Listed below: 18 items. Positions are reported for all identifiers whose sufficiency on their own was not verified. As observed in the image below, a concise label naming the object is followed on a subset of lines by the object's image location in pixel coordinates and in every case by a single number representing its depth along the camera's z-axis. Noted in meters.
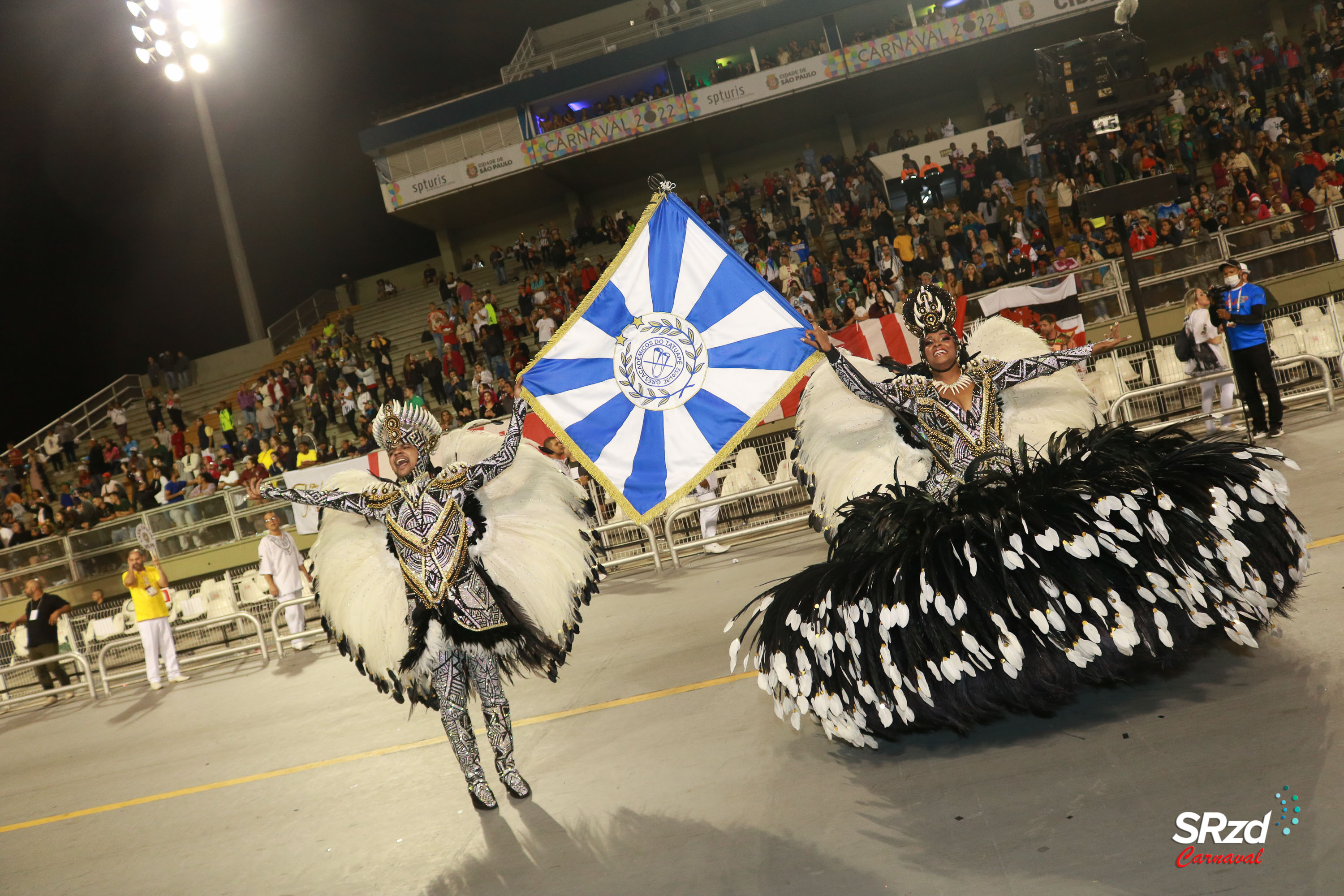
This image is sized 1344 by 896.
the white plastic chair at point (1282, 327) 10.47
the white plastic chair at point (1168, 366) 11.04
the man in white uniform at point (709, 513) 10.16
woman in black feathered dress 3.29
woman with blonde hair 9.70
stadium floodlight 23.66
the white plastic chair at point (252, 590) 12.71
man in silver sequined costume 4.31
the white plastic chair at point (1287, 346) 10.40
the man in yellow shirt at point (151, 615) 9.99
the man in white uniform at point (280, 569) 10.41
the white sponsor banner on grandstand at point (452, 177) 27.81
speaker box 12.51
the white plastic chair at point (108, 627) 12.63
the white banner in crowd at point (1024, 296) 13.55
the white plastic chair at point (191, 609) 12.53
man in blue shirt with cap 8.58
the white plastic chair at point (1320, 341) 9.94
